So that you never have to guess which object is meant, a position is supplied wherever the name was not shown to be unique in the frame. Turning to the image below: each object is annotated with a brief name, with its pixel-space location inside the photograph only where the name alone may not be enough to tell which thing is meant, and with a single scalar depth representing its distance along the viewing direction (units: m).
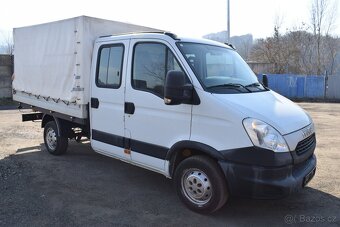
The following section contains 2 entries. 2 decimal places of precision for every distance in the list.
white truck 4.24
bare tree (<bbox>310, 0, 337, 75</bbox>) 32.75
